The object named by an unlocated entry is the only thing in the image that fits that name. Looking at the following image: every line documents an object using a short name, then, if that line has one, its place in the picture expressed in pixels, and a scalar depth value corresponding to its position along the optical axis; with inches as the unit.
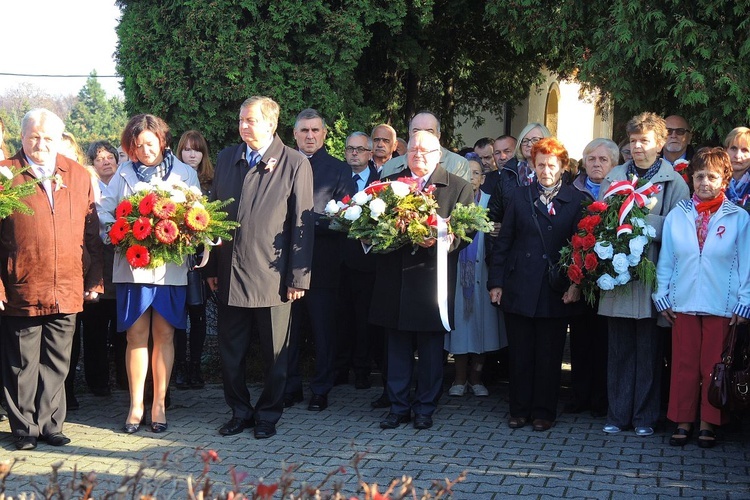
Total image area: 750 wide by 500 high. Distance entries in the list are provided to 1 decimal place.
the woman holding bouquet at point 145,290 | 260.7
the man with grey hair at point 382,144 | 342.6
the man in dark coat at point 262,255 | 256.1
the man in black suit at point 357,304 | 322.3
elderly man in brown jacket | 242.5
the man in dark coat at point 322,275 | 294.4
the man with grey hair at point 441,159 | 300.4
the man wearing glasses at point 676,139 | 305.6
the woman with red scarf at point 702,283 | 246.4
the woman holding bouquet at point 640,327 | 263.6
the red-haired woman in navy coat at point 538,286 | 267.6
